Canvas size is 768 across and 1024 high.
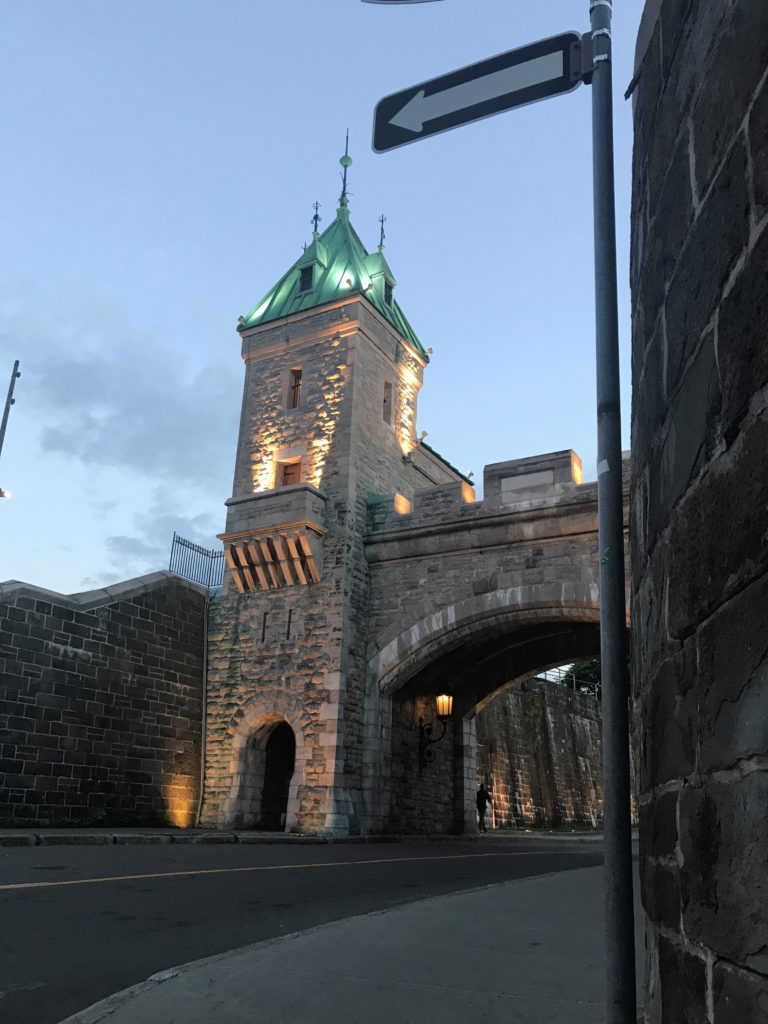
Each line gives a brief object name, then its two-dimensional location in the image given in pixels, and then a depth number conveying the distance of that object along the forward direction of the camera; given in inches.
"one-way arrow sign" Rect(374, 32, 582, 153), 113.0
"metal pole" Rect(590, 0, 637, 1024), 83.0
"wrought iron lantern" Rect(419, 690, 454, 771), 725.0
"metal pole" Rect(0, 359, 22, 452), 682.5
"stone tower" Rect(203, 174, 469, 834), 649.6
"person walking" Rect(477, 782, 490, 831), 870.4
